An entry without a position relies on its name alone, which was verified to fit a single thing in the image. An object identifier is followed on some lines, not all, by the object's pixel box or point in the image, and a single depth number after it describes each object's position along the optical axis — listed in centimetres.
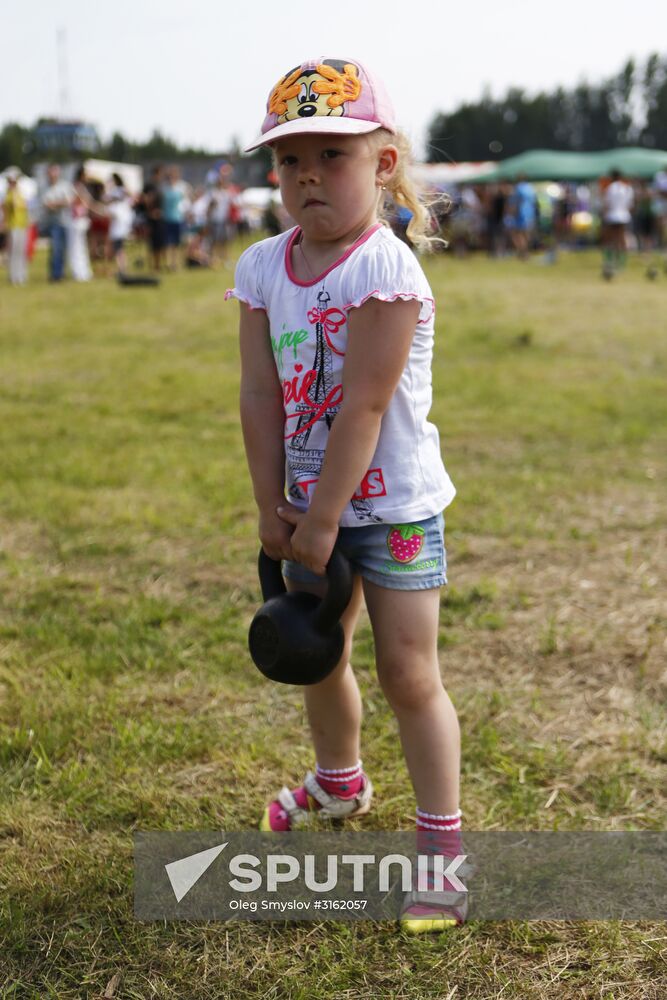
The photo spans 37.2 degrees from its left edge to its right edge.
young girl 186
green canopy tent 3027
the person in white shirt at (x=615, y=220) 1702
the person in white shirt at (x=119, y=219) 1658
